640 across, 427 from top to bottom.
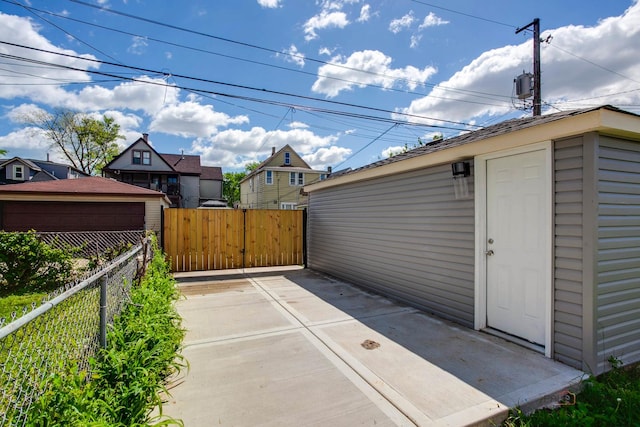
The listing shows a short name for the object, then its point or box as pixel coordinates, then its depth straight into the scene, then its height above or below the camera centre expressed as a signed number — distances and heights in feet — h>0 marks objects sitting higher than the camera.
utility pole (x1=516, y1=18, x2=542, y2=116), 31.78 +14.88
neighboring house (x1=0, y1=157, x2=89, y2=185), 79.87 +11.15
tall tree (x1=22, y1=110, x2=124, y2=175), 93.04 +24.06
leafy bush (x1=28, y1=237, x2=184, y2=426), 4.87 -3.43
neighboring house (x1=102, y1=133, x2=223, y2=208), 81.66 +10.89
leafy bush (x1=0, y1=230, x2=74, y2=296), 20.07 -3.45
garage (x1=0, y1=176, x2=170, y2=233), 38.32 +0.58
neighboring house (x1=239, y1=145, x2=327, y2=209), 80.28 +8.89
